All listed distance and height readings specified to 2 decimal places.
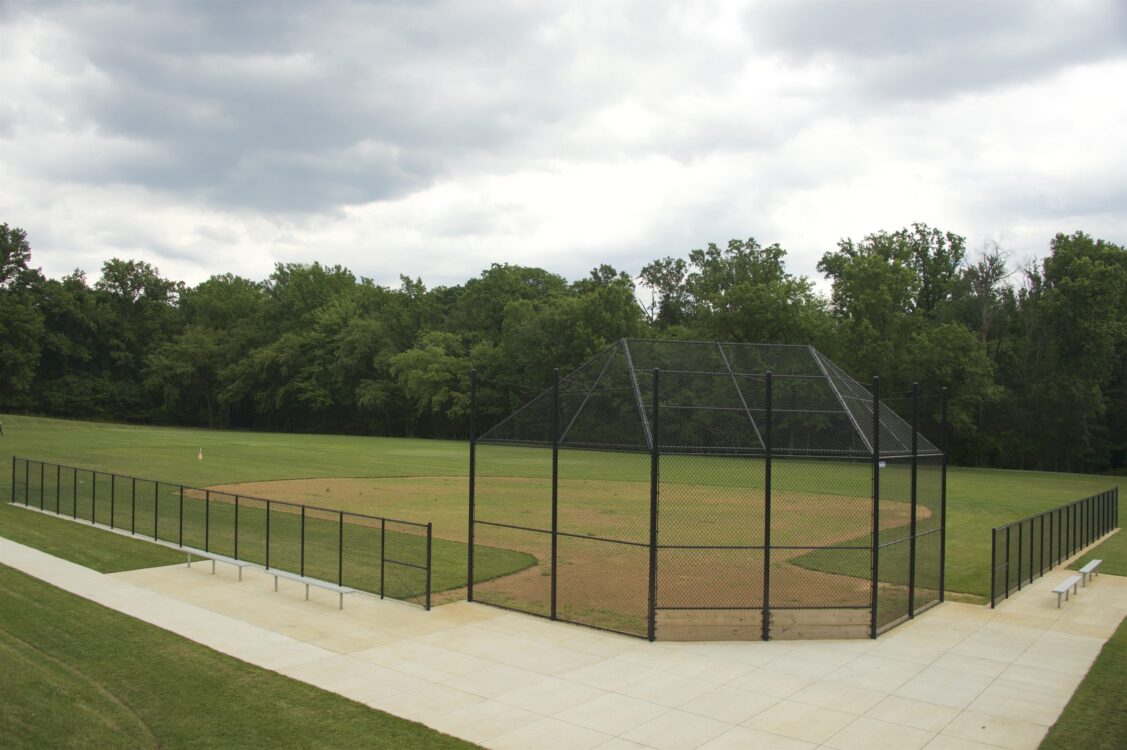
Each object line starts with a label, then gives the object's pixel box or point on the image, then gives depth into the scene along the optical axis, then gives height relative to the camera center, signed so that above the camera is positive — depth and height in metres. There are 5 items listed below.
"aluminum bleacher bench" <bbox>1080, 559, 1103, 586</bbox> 17.52 -4.18
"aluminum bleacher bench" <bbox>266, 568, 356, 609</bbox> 14.46 -4.11
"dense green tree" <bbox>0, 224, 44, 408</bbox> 78.31 +1.14
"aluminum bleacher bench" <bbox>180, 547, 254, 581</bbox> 16.34 -4.27
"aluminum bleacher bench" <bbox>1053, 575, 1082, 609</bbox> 15.44 -4.07
